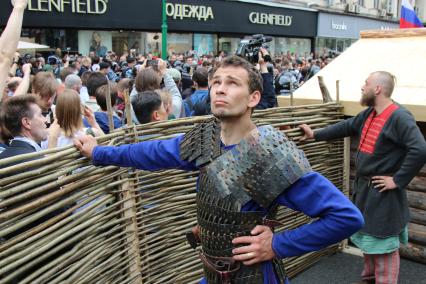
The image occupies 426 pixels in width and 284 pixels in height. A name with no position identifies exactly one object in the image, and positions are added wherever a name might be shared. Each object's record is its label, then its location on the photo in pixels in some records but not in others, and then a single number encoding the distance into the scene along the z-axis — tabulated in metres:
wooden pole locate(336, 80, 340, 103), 4.38
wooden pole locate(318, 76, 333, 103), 4.37
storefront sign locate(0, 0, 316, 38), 14.12
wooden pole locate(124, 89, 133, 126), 2.90
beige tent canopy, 4.41
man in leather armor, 1.85
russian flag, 6.91
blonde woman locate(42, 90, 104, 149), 3.22
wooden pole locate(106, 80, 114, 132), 2.81
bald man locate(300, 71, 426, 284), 3.37
